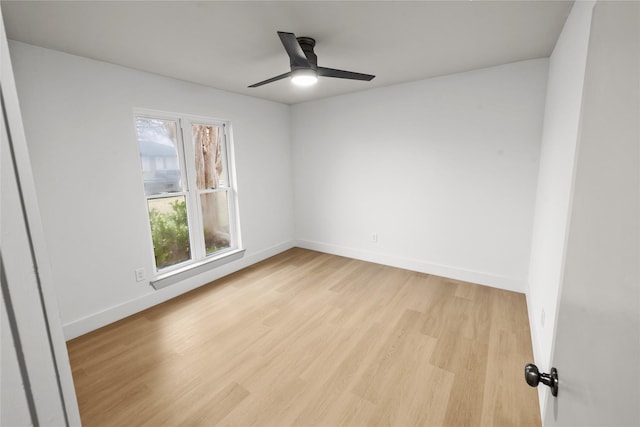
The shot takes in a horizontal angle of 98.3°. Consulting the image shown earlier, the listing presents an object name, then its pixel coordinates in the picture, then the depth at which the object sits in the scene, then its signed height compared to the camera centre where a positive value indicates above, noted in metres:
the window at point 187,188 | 2.95 -0.14
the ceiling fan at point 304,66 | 1.76 +0.76
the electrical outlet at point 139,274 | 2.80 -0.97
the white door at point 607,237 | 0.49 -0.14
